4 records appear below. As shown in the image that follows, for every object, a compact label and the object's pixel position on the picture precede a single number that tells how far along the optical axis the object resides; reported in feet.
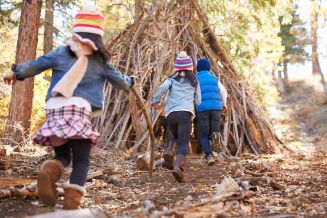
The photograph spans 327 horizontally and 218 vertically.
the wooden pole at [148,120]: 13.70
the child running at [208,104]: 23.97
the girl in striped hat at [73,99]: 10.87
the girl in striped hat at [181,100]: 19.36
